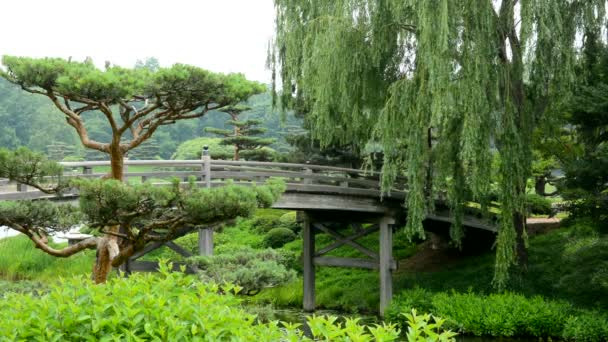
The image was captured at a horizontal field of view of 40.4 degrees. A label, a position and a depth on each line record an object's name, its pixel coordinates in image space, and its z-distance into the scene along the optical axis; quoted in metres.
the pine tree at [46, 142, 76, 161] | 43.31
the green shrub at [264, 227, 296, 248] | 23.67
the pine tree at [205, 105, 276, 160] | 27.03
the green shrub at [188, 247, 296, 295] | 10.90
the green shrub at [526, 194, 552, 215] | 18.23
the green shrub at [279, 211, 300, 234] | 24.61
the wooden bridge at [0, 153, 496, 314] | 15.38
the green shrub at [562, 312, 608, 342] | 13.65
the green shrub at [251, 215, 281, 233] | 25.41
